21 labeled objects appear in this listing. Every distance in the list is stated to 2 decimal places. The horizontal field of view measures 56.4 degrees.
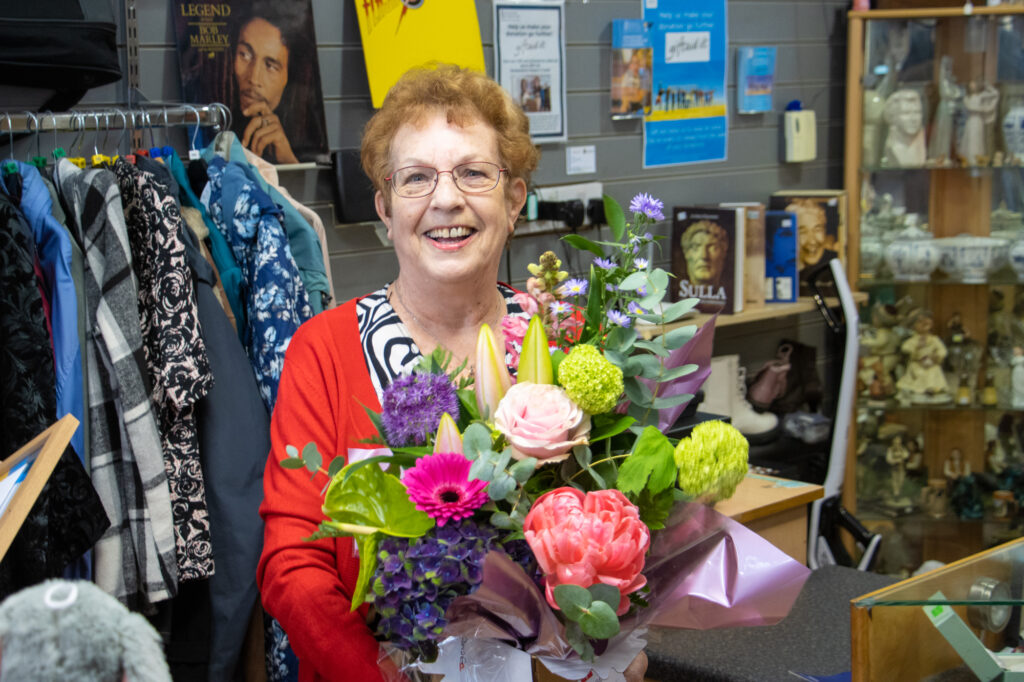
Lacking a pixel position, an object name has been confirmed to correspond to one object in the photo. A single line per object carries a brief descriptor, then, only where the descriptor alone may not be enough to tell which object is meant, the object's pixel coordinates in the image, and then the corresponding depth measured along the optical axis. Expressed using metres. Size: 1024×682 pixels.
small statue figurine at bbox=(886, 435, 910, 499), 3.67
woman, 1.20
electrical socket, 2.92
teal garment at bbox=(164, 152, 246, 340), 1.89
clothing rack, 1.74
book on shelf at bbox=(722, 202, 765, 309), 3.26
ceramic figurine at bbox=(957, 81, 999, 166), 3.46
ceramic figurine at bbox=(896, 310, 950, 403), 3.58
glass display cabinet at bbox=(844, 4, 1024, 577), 3.49
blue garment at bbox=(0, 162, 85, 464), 1.60
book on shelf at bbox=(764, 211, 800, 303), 3.37
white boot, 3.23
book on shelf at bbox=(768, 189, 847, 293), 3.46
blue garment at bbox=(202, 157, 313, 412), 1.84
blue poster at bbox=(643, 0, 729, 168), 3.21
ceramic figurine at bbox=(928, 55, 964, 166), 3.49
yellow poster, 2.52
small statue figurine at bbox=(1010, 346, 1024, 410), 3.53
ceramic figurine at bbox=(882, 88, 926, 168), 3.50
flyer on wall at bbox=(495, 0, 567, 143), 2.81
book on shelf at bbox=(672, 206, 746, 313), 3.16
